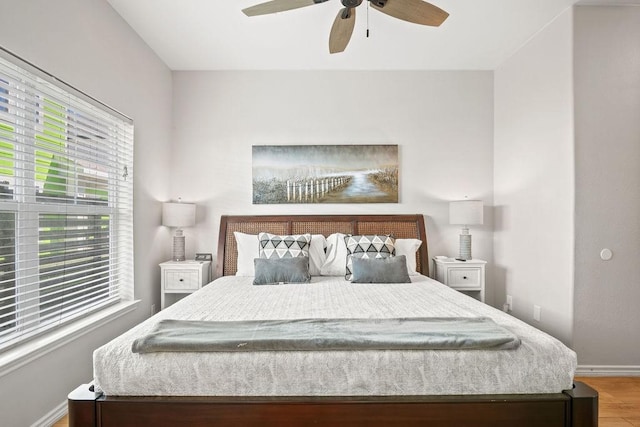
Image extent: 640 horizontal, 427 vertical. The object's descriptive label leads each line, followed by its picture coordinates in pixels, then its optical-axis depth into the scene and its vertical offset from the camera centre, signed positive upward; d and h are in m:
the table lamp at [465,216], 3.52 -0.07
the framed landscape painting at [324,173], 3.80 +0.40
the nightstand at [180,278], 3.44 -0.67
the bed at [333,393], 1.43 -0.77
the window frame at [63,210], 1.90 +0.00
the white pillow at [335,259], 3.37 -0.48
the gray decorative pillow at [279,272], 2.99 -0.53
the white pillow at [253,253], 3.41 -0.43
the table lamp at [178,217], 3.50 -0.07
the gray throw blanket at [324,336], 1.51 -0.57
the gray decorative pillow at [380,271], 2.97 -0.52
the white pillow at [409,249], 3.46 -0.40
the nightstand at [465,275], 3.50 -0.66
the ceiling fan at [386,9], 1.94 +1.15
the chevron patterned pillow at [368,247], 3.20 -0.35
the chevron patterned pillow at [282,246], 3.23 -0.34
